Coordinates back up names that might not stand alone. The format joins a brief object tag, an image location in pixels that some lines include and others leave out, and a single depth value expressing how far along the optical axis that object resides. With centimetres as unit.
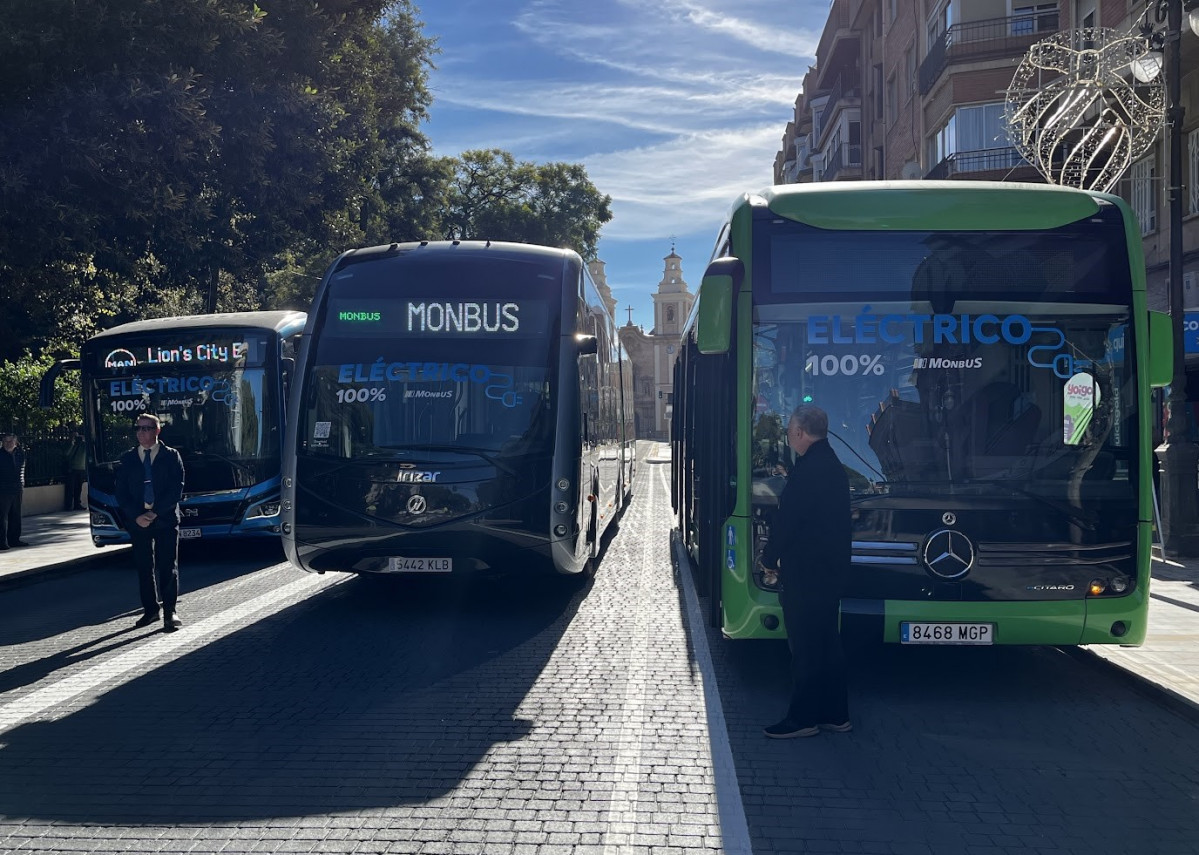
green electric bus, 663
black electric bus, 941
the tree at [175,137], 1282
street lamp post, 1262
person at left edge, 1481
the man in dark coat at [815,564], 586
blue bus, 1354
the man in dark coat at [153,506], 901
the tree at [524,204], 4281
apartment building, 1855
